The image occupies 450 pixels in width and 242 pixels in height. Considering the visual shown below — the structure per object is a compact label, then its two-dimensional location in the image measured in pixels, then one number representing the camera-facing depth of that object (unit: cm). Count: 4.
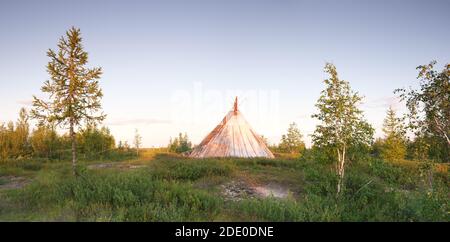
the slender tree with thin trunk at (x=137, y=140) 3304
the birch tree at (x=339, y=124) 934
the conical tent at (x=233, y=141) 2391
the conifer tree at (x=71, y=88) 1399
